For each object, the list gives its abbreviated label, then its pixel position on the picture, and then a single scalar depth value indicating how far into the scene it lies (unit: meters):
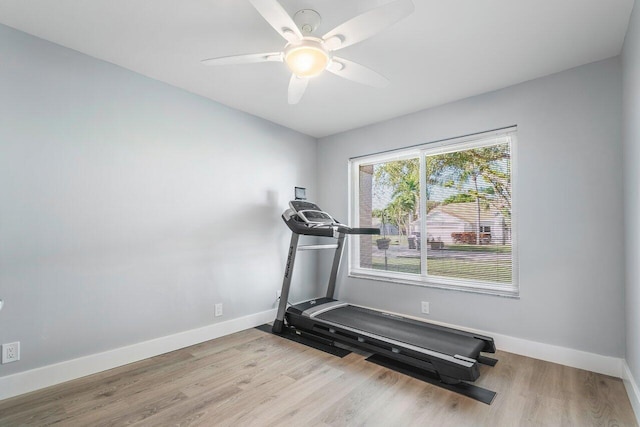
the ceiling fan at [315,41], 1.52
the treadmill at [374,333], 2.29
